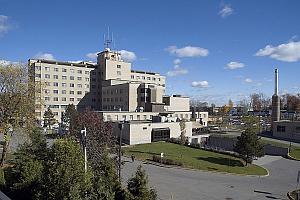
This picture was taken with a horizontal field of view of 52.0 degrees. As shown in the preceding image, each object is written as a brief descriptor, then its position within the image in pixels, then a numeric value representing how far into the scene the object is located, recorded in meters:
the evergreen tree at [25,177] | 16.06
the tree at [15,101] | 31.91
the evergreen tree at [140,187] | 14.26
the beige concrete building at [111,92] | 75.28
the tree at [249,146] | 42.59
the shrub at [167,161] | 39.15
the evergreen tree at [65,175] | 12.59
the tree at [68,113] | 66.18
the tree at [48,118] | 76.69
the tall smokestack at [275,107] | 84.25
